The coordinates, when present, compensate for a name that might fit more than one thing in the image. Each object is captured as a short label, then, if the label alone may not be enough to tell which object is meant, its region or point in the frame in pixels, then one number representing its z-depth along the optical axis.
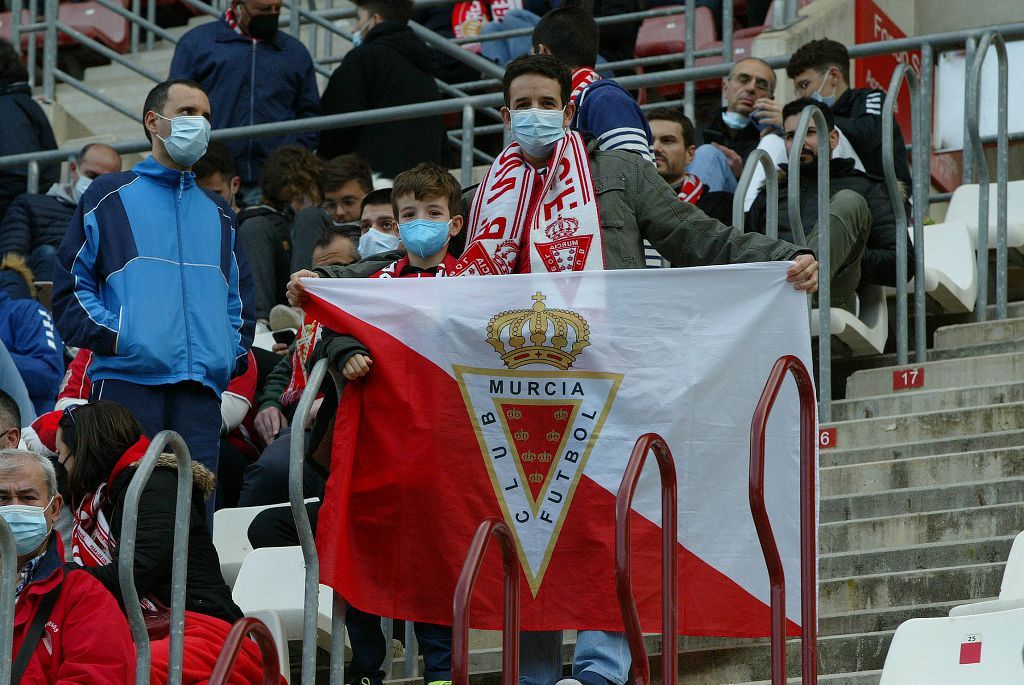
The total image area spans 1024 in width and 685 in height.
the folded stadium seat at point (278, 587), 14.78
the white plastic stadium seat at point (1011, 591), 11.61
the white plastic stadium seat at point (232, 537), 16.37
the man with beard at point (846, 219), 17.78
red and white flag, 12.48
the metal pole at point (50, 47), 28.22
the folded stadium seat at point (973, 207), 19.97
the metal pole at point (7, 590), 10.82
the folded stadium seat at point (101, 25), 33.75
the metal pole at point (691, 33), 25.14
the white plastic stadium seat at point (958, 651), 11.21
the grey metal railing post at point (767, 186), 17.00
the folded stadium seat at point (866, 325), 17.59
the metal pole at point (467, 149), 18.78
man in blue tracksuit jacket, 15.22
